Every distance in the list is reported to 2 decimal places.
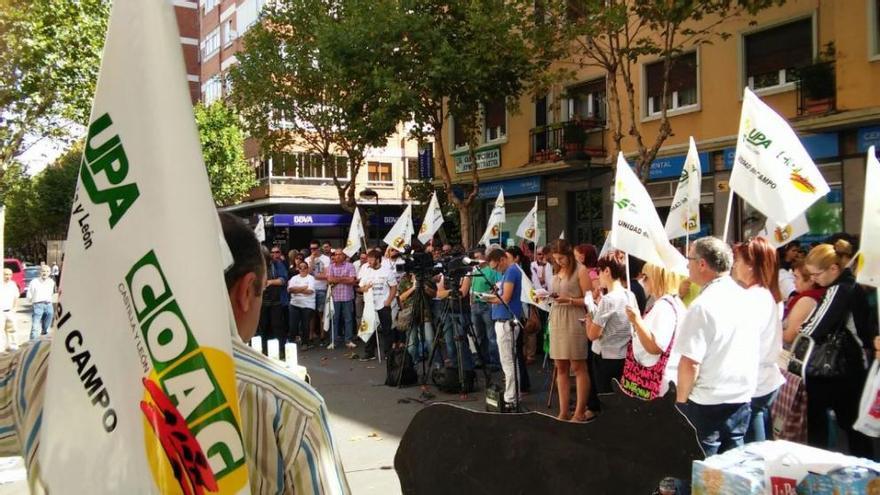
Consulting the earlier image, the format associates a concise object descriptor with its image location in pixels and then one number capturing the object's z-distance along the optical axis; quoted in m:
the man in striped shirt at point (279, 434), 1.36
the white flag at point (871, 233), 4.30
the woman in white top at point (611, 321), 6.29
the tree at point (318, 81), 19.02
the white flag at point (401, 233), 12.52
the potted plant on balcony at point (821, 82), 15.30
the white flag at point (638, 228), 5.43
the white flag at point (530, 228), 13.59
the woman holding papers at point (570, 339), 7.04
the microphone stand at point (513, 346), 7.50
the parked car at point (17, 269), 27.98
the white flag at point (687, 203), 7.53
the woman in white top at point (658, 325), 4.92
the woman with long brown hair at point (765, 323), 4.42
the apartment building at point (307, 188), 38.41
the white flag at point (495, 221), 13.56
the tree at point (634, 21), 14.30
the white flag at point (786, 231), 7.03
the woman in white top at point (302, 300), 13.64
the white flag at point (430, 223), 13.59
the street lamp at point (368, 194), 24.03
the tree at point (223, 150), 36.72
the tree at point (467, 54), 17.06
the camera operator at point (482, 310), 9.37
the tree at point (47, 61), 17.02
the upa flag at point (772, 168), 5.37
